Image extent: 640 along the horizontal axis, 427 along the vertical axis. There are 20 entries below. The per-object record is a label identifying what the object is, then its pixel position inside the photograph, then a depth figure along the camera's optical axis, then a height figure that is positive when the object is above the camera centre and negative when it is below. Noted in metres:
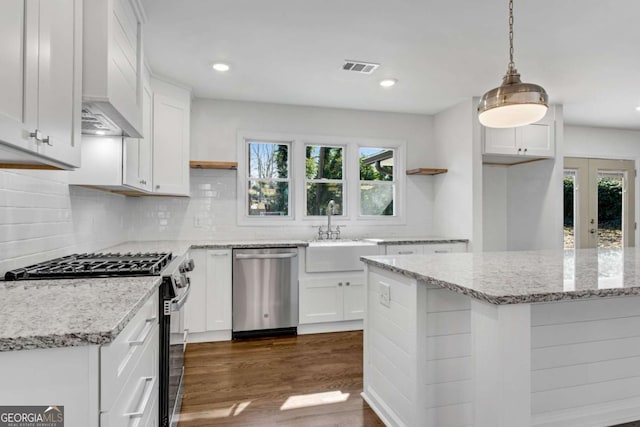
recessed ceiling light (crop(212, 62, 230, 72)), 3.21 +1.33
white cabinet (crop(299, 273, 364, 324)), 3.76 -0.79
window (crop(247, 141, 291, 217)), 4.35 +0.48
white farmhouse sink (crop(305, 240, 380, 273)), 3.74 -0.35
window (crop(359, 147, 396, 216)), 4.75 +0.49
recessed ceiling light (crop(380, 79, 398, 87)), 3.61 +1.34
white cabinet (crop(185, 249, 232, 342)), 3.53 -0.73
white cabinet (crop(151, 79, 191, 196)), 3.42 +0.76
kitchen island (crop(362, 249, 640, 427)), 1.50 -0.59
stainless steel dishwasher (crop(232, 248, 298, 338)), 3.59 -0.70
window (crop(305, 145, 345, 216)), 4.55 +0.51
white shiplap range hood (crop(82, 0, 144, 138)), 1.55 +0.70
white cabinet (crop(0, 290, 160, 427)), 0.84 -0.37
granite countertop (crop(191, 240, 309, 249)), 3.55 -0.24
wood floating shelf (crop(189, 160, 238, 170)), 3.83 +0.56
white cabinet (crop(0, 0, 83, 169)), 1.02 +0.43
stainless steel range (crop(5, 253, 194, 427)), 1.63 -0.31
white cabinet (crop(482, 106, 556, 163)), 4.21 +0.91
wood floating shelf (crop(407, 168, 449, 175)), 4.54 +0.60
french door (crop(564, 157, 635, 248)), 5.31 +0.26
